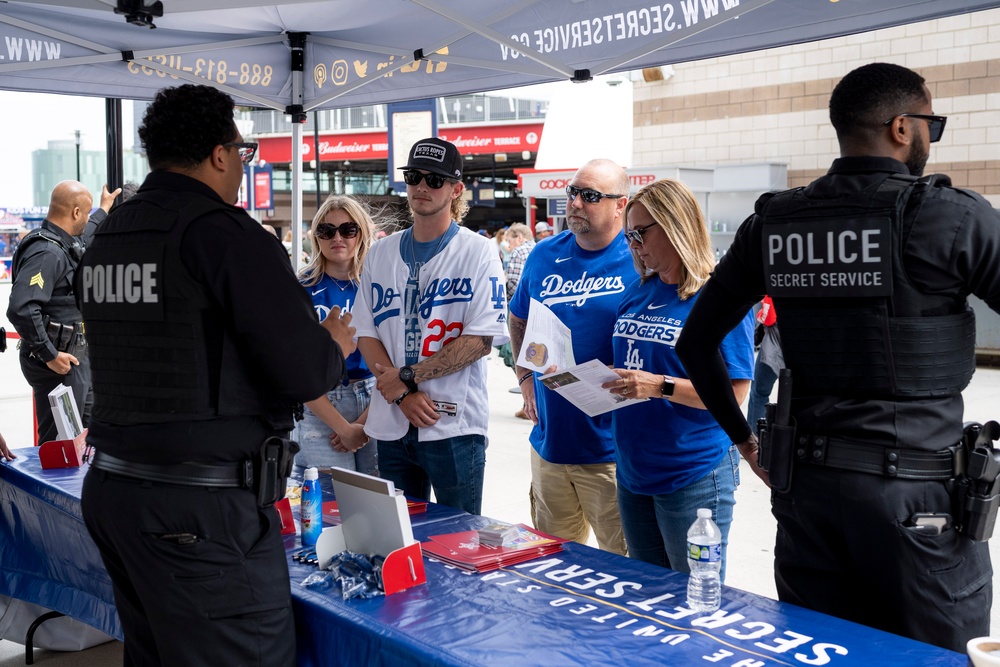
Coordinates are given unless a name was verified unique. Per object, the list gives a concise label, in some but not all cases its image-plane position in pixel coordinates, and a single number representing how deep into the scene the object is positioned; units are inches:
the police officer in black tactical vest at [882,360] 69.4
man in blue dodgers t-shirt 121.7
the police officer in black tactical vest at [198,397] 70.5
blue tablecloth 66.3
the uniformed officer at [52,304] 195.5
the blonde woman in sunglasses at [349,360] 131.2
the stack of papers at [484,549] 87.0
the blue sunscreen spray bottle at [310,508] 94.9
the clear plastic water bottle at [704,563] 73.4
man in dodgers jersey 115.4
